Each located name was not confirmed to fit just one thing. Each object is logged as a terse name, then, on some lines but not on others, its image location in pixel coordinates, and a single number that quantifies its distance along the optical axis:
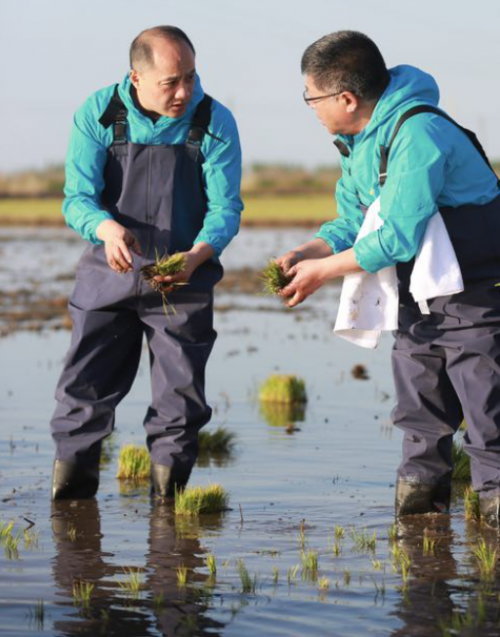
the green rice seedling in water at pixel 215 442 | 17.89
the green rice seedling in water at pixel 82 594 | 10.66
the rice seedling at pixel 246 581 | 11.01
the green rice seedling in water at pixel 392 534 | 12.81
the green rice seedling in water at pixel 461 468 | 15.67
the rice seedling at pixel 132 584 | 10.92
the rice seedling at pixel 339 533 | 12.93
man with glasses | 11.70
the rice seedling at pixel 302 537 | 12.65
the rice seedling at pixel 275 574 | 11.25
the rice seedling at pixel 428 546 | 12.24
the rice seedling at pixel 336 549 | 12.24
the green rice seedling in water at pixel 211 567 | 11.49
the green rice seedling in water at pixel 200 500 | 13.87
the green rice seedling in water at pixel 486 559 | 11.38
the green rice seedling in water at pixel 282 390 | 21.90
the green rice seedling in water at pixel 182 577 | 11.19
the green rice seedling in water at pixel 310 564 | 11.59
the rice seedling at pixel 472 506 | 13.57
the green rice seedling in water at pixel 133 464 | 16.06
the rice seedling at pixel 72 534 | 12.93
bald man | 13.50
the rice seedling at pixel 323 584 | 11.10
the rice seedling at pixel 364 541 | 12.47
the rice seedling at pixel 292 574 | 11.33
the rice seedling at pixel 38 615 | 10.17
